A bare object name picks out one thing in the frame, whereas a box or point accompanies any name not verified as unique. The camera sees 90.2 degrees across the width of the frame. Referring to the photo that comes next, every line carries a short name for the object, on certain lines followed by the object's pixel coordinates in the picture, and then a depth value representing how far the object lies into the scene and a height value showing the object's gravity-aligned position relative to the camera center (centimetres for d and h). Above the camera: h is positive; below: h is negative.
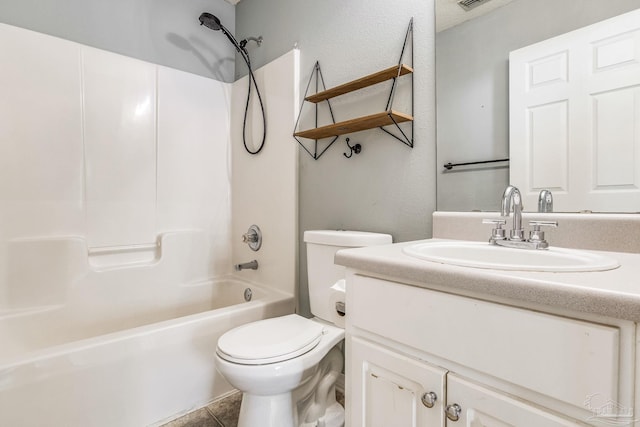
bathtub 116 -65
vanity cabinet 54 -31
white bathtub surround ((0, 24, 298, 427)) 133 -11
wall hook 162 +31
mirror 111 +48
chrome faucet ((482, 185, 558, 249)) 95 -6
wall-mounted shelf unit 136 +41
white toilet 109 -52
